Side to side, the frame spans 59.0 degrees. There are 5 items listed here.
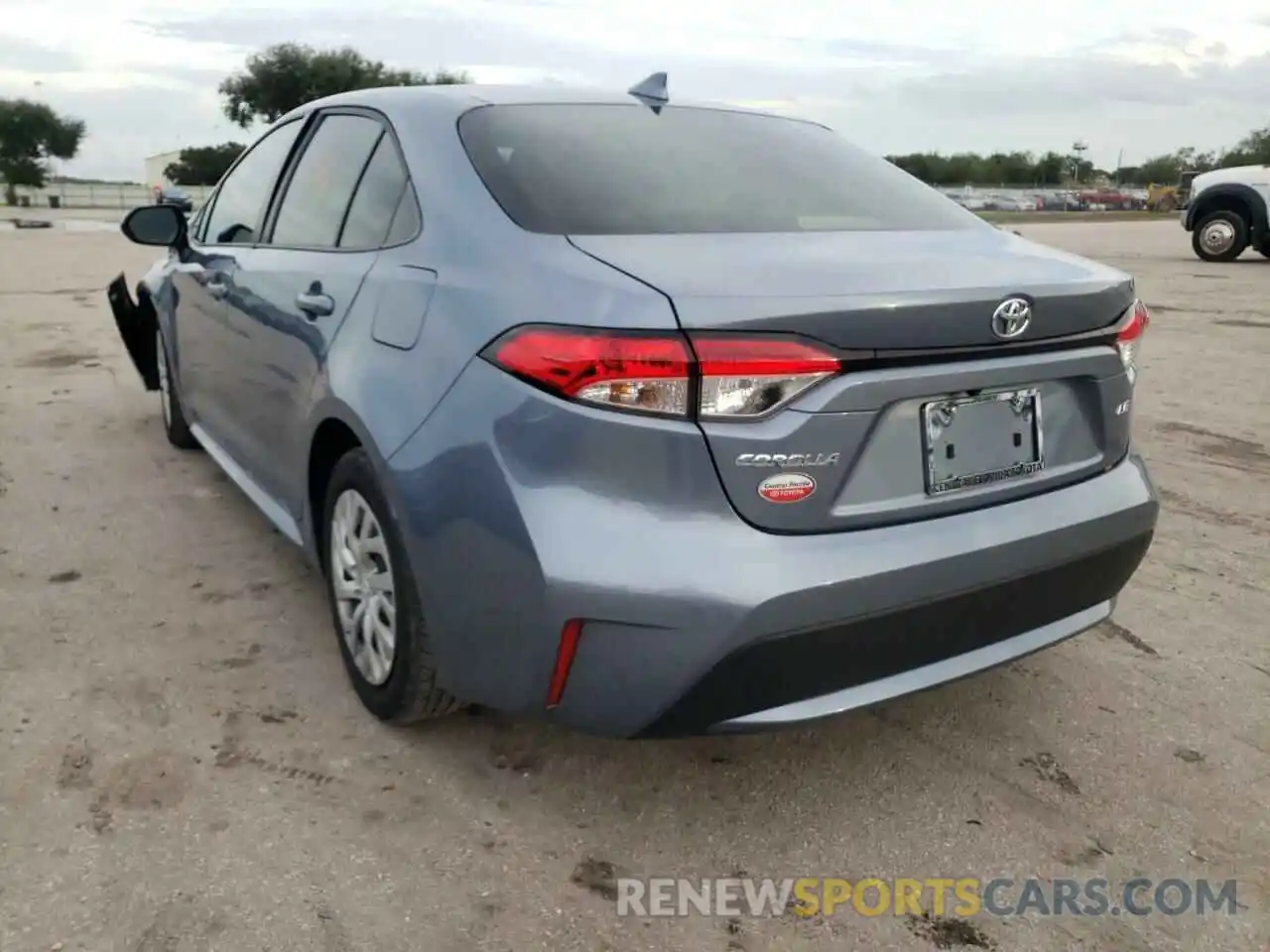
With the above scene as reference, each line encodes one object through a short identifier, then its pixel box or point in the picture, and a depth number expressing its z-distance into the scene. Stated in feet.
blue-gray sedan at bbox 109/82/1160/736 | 6.65
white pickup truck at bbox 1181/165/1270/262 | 49.90
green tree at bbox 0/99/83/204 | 205.67
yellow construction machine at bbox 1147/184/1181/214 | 186.50
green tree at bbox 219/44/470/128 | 182.91
